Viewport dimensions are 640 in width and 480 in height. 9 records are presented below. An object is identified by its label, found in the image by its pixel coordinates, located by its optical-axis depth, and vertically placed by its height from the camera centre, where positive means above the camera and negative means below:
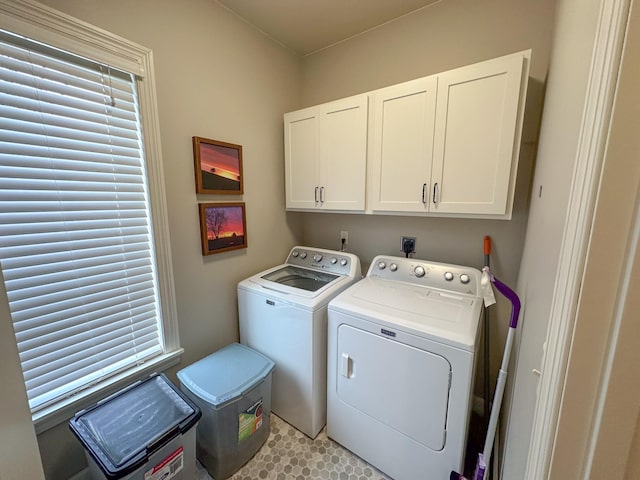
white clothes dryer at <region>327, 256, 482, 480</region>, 1.14 -0.84
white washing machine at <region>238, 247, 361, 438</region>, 1.51 -0.84
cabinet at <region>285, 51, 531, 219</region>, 1.28 +0.37
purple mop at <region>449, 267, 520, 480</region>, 1.01 -0.81
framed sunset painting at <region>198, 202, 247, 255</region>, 1.68 -0.17
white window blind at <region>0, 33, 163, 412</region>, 1.02 -0.08
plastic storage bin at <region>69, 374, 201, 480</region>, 0.99 -1.01
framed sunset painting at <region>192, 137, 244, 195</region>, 1.60 +0.25
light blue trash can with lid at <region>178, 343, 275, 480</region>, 1.34 -1.16
